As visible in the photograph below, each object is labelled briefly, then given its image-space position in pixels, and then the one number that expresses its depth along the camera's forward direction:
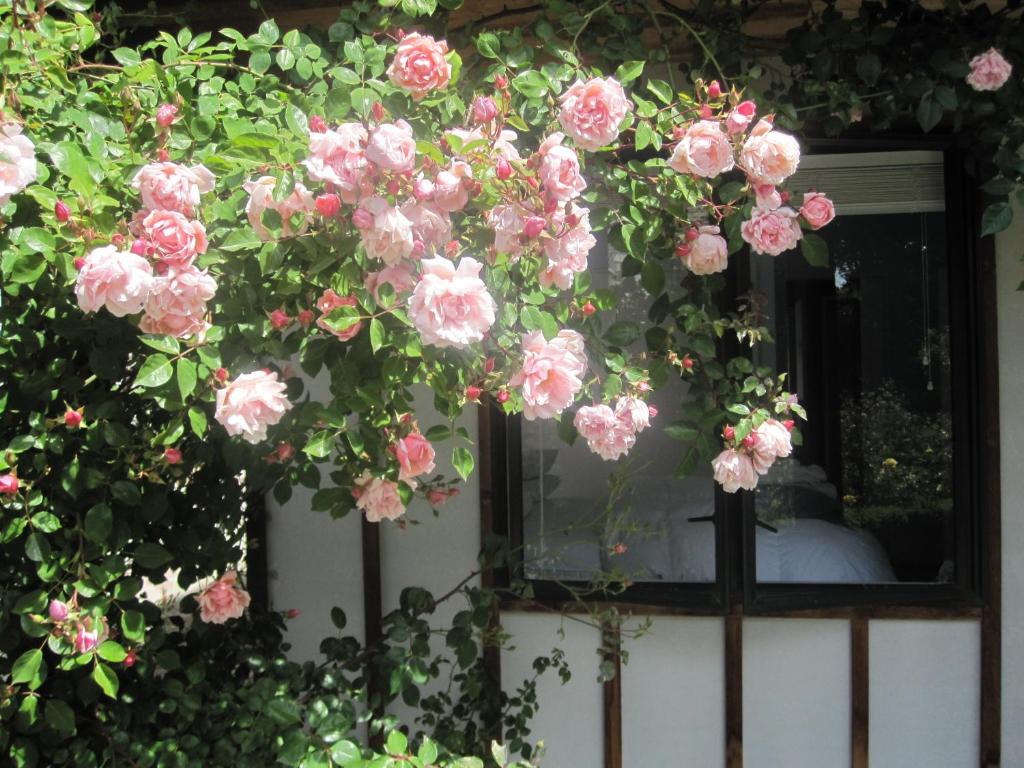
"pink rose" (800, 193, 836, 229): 1.78
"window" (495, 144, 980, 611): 2.46
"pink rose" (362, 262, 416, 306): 1.41
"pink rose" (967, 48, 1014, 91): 2.02
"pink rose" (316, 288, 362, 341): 1.42
